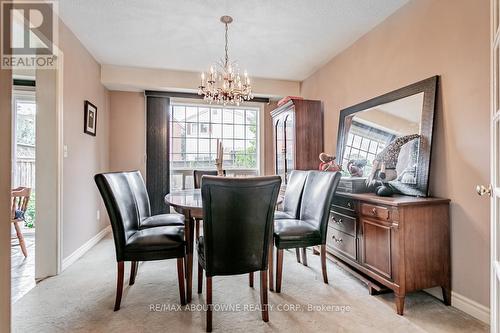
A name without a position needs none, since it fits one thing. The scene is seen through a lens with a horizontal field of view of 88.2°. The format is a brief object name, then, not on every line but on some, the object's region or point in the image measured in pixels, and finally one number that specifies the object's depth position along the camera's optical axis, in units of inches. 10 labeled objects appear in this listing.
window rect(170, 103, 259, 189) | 173.3
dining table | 73.3
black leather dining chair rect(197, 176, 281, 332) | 61.3
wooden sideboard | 72.4
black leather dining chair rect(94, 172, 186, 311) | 71.6
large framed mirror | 82.0
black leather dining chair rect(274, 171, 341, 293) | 84.7
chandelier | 101.6
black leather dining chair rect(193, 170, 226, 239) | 138.7
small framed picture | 124.3
